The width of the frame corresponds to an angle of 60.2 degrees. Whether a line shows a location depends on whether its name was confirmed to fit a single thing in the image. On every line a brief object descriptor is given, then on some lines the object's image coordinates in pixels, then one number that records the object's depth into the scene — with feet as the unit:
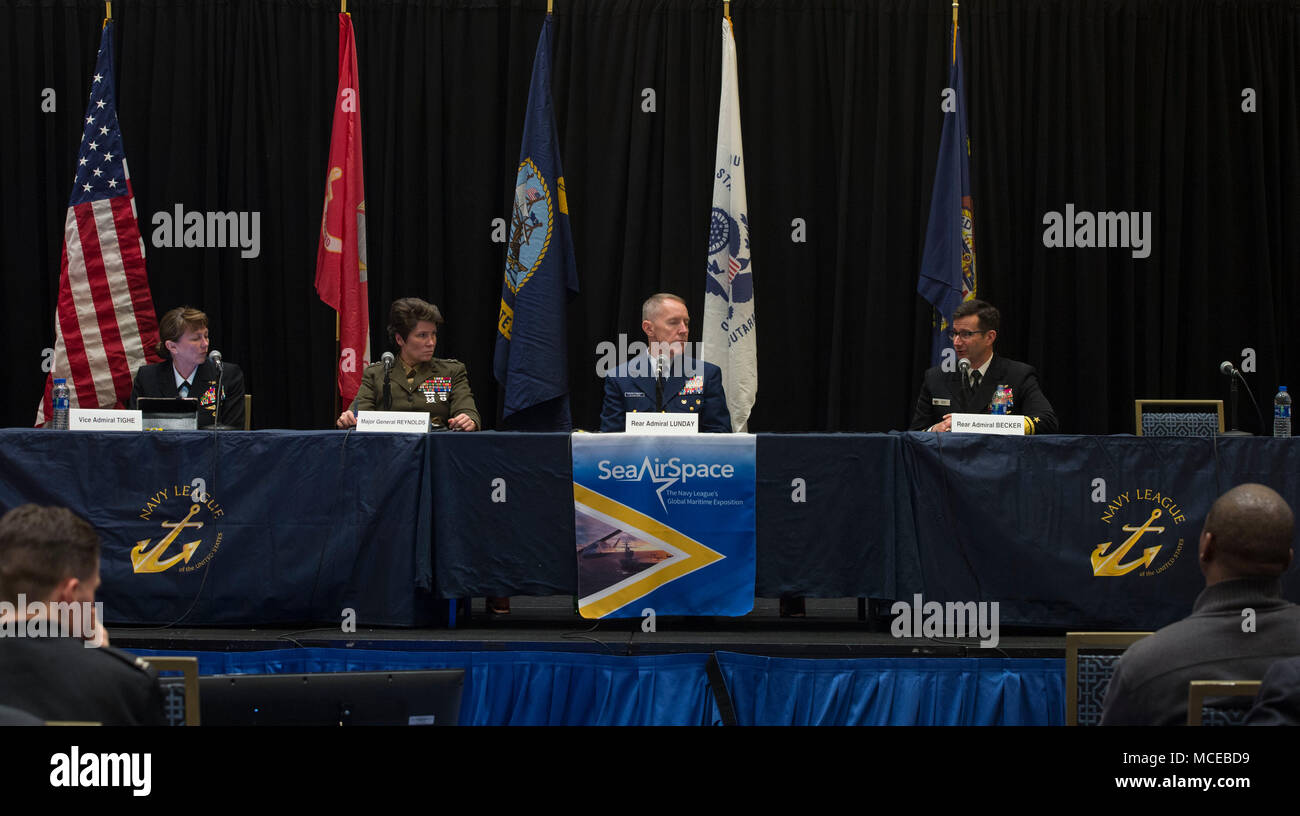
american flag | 20.57
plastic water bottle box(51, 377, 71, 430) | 15.83
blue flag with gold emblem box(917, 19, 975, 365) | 20.94
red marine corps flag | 21.24
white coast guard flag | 21.29
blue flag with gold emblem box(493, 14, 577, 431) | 20.57
